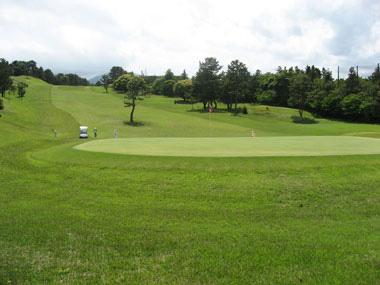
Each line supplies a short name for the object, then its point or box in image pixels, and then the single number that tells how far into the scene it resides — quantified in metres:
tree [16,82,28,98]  95.07
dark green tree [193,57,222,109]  104.75
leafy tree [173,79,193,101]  117.69
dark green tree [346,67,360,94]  98.03
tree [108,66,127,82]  186.75
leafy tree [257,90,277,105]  117.69
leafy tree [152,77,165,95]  157.75
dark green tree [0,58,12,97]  75.94
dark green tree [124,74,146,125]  71.69
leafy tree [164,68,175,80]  165.75
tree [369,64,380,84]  102.91
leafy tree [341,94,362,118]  92.62
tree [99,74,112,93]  178.20
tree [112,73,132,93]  130.60
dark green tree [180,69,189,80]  180.75
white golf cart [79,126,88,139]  53.02
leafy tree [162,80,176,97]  149.65
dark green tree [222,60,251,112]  105.81
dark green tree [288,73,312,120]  99.56
